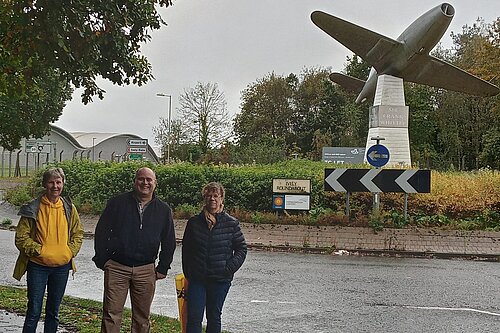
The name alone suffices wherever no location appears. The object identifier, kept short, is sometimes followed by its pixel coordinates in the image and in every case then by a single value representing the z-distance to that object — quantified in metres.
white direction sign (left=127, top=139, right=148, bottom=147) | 38.23
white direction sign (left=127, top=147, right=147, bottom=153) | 37.34
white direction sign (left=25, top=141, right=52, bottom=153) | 46.62
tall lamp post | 51.56
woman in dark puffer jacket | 6.68
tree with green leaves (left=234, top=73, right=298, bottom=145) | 66.81
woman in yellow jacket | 6.88
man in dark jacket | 6.51
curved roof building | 38.34
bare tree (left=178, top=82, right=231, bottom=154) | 54.03
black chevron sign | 19.89
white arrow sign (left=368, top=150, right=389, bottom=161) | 20.02
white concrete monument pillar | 28.23
